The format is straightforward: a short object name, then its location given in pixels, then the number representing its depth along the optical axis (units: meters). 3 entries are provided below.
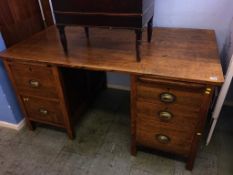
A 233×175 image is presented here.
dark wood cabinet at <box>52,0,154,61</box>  1.00
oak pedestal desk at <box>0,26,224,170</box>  1.03
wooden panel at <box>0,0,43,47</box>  1.40
